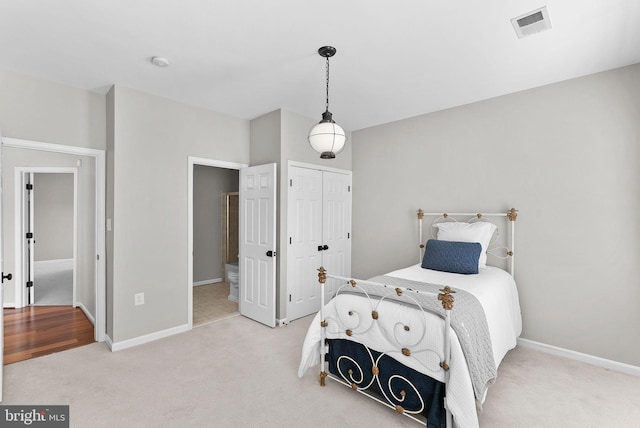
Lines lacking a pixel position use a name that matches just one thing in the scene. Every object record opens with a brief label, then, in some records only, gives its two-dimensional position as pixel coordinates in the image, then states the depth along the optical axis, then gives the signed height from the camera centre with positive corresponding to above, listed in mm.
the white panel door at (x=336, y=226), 4457 -178
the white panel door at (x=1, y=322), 2273 -806
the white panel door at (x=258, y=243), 3758 -385
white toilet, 4773 -1026
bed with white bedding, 1846 -907
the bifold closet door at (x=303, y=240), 3947 -360
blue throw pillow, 3033 -443
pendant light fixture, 2318 +595
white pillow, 3303 -213
